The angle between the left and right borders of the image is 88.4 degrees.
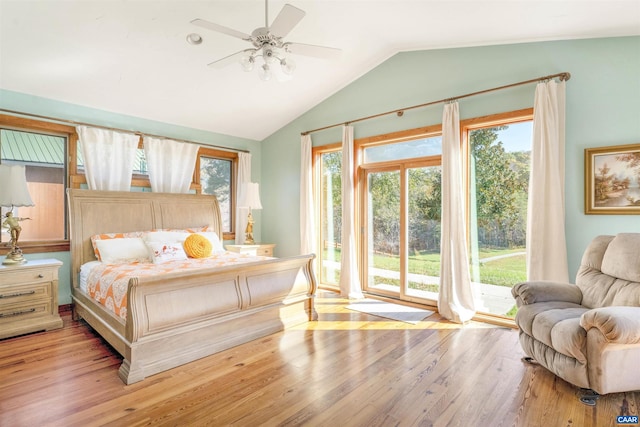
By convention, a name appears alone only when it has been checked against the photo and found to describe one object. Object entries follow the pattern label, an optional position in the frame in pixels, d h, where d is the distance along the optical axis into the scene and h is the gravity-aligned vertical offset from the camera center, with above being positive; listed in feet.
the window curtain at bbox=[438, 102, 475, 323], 12.36 -0.92
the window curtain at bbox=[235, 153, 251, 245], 18.93 +0.31
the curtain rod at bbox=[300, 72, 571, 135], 10.50 +4.43
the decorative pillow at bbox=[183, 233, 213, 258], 13.08 -1.22
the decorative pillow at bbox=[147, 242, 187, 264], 12.18 -1.35
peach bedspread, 8.98 -1.73
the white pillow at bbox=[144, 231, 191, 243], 13.05 -0.81
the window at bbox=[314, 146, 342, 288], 17.43 +0.22
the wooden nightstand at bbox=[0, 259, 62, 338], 10.48 -2.62
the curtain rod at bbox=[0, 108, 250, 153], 12.07 +3.88
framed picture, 9.68 +0.90
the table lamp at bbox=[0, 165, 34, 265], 10.64 +0.74
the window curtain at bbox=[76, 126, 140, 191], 13.50 +2.60
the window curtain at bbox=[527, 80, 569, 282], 10.35 +0.67
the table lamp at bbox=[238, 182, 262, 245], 17.13 +0.95
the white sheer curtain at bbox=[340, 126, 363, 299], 15.75 -0.70
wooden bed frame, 8.25 -2.53
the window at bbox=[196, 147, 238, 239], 18.17 +2.15
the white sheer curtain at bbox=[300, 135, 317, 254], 17.58 +0.44
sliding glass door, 14.26 -0.14
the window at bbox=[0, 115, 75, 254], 12.50 +1.88
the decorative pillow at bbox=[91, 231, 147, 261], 12.57 -0.76
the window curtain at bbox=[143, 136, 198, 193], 15.33 +2.58
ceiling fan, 7.39 +4.38
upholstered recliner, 6.91 -2.55
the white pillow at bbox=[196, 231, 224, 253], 14.79 -1.13
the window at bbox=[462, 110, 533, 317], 11.89 +0.21
